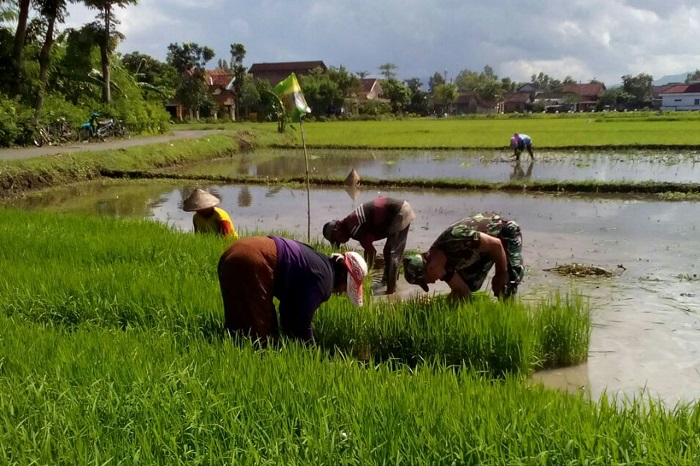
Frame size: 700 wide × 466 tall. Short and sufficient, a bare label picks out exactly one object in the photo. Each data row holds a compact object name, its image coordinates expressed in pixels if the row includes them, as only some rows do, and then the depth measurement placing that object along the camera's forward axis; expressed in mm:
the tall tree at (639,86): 70625
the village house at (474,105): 69500
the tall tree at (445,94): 63281
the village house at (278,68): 65500
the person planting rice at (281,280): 2896
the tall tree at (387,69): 72000
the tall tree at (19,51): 17453
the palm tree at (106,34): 21375
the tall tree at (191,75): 41250
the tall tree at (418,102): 59919
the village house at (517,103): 73456
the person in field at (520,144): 16375
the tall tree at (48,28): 17641
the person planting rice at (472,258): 3428
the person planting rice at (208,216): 4875
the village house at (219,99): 43219
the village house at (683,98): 71062
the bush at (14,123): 15750
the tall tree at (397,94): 54156
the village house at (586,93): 73562
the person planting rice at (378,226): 4637
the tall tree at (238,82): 47375
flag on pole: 6328
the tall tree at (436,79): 95100
